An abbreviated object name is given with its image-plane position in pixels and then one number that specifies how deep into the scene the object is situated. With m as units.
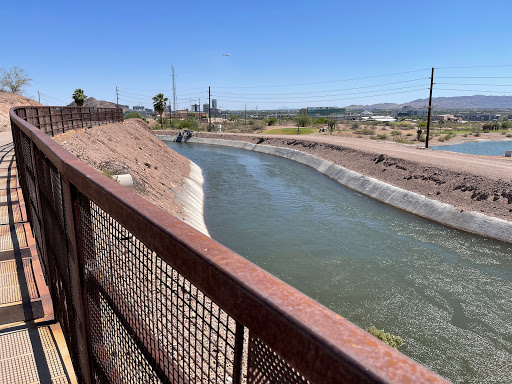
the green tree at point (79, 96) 70.12
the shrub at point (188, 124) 85.00
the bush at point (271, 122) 102.01
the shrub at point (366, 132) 76.77
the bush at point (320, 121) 103.36
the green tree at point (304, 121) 94.87
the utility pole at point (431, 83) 43.03
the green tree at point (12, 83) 73.38
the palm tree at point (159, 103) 83.09
